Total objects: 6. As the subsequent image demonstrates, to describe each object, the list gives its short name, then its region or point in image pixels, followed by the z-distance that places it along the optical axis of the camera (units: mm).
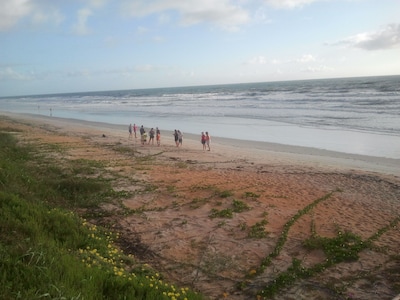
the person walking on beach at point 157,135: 23906
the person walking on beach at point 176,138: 23047
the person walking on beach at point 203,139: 21906
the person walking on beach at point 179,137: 22969
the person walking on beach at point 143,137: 23948
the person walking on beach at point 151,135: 24330
